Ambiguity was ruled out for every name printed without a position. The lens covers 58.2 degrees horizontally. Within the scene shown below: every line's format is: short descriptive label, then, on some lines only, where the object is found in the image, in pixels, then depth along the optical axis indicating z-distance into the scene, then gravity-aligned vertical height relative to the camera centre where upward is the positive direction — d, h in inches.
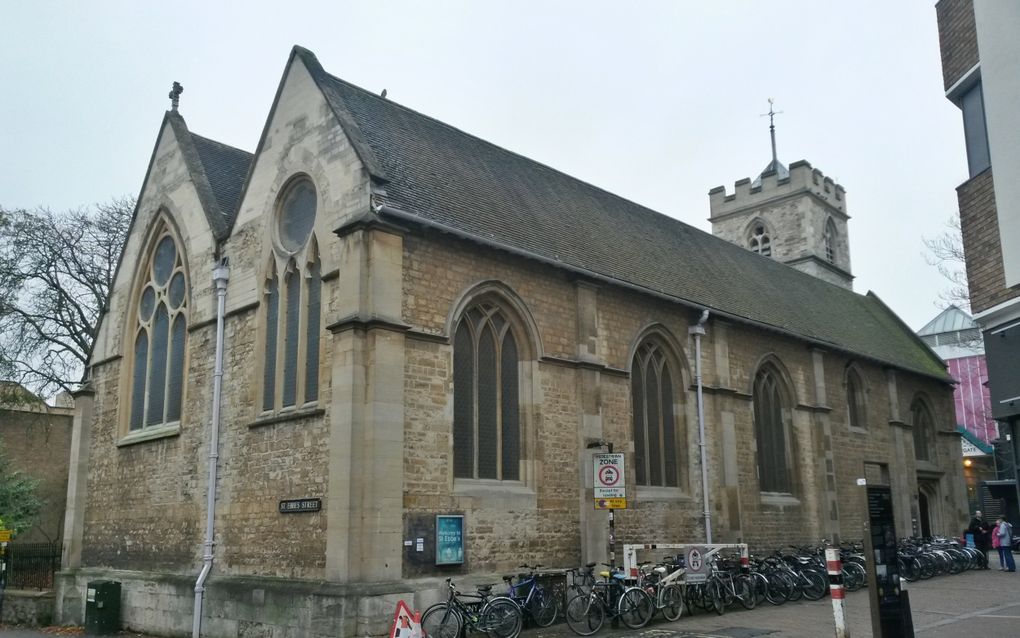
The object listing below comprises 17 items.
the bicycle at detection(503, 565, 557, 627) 572.7 -49.8
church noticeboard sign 580.7 -13.1
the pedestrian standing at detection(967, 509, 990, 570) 1040.2 -27.7
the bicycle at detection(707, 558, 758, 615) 648.4 -51.1
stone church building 574.6 +103.6
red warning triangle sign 412.2 -46.7
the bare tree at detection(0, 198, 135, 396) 1159.0 +316.1
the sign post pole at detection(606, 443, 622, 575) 641.0 -17.8
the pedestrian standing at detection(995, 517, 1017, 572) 952.3 -36.2
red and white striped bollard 417.7 -34.8
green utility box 711.7 -65.3
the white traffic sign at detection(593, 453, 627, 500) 611.5 +26.0
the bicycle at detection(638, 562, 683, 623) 609.9 -48.6
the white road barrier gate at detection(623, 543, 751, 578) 617.6 -26.1
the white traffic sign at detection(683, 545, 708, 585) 635.5 -35.3
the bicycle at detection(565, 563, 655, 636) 560.4 -55.2
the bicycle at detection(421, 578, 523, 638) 527.2 -56.2
